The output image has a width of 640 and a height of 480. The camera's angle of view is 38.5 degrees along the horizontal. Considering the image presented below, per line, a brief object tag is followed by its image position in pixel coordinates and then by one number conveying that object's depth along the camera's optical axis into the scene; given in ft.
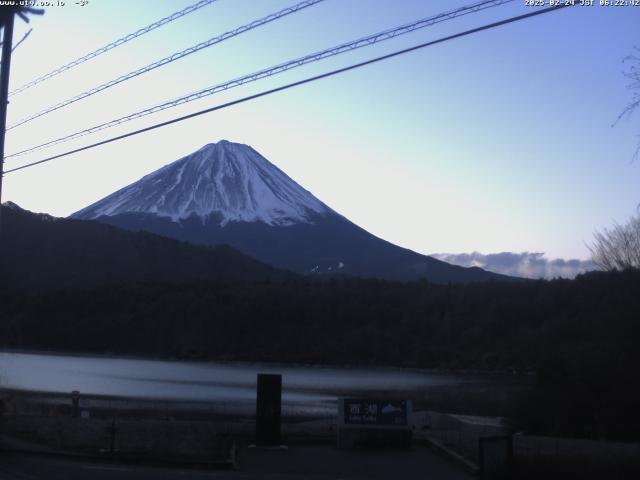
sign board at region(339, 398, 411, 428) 65.62
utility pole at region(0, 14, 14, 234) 50.75
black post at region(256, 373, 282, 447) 64.28
